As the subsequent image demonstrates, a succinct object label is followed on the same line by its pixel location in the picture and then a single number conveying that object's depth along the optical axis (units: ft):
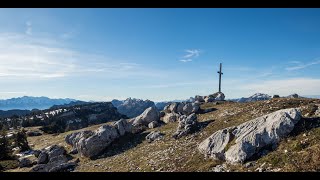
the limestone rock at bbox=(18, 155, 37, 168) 93.89
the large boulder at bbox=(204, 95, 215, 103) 141.79
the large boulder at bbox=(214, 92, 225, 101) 149.42
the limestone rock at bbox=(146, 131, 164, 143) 83.05
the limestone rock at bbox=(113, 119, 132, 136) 95.25
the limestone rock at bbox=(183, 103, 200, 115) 109.17
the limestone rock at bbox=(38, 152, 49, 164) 94.37
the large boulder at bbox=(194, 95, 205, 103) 149.24
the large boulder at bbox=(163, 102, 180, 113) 118.64
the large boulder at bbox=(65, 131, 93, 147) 96.62
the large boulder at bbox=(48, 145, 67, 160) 95.25
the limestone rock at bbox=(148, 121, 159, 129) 102.58
